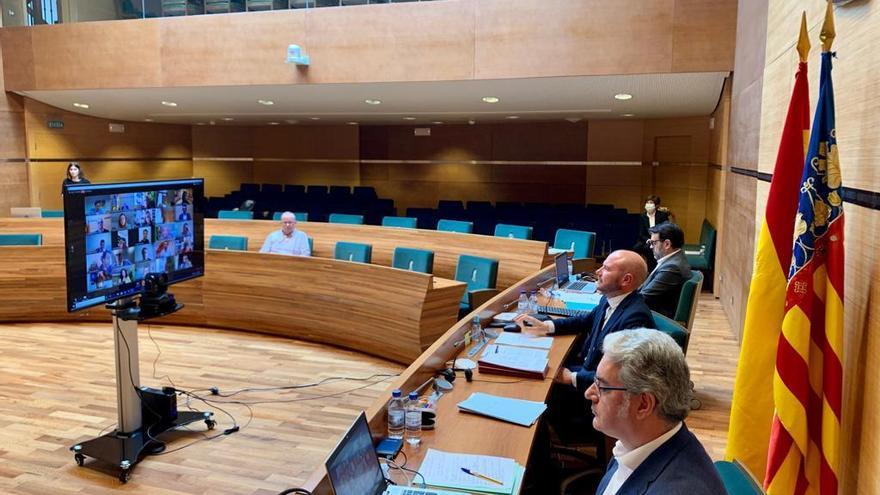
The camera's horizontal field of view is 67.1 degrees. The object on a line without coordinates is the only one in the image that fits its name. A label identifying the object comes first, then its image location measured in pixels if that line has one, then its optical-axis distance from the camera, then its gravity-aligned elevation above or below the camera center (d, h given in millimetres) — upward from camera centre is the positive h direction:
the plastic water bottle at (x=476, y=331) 3854 -854
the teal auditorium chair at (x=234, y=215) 10100 -478
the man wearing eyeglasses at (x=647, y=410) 1712 -590
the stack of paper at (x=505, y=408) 2693 -938
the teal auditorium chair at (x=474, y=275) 6290 -876
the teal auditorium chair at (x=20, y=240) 7539 -646
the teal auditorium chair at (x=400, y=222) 8945 -512
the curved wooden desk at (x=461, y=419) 2433 -946
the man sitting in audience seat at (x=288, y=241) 7602 -664
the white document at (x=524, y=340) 3736 -893
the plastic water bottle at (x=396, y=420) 2582 -918
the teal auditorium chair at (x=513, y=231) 7993 -571
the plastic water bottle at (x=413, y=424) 2566 -935
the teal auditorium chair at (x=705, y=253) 8703 -960
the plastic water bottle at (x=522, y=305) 4558 -838
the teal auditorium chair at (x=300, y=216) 10253 -525
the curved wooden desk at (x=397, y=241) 6777 -645
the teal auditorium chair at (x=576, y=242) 7492 -659
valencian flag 2129 -458
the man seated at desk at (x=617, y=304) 3209 -597
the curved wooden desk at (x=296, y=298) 5734 -1117
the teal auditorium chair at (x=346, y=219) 9570 -509
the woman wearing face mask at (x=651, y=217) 8617 -424
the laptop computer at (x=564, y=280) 5445 -816
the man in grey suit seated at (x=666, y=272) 4789 -626
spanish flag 2426 -358
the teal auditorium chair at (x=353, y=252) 7215 -743
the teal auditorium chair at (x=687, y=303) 4504 -806
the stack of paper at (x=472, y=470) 2166 -975
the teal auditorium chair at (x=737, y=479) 1728 -793
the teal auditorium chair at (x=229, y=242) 7984 -708
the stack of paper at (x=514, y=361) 3232 -892
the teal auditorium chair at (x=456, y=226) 8398 -538
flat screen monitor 3516 -306
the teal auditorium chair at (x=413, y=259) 6605 -764
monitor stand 3854 -1413
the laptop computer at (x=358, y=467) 1800 -818
